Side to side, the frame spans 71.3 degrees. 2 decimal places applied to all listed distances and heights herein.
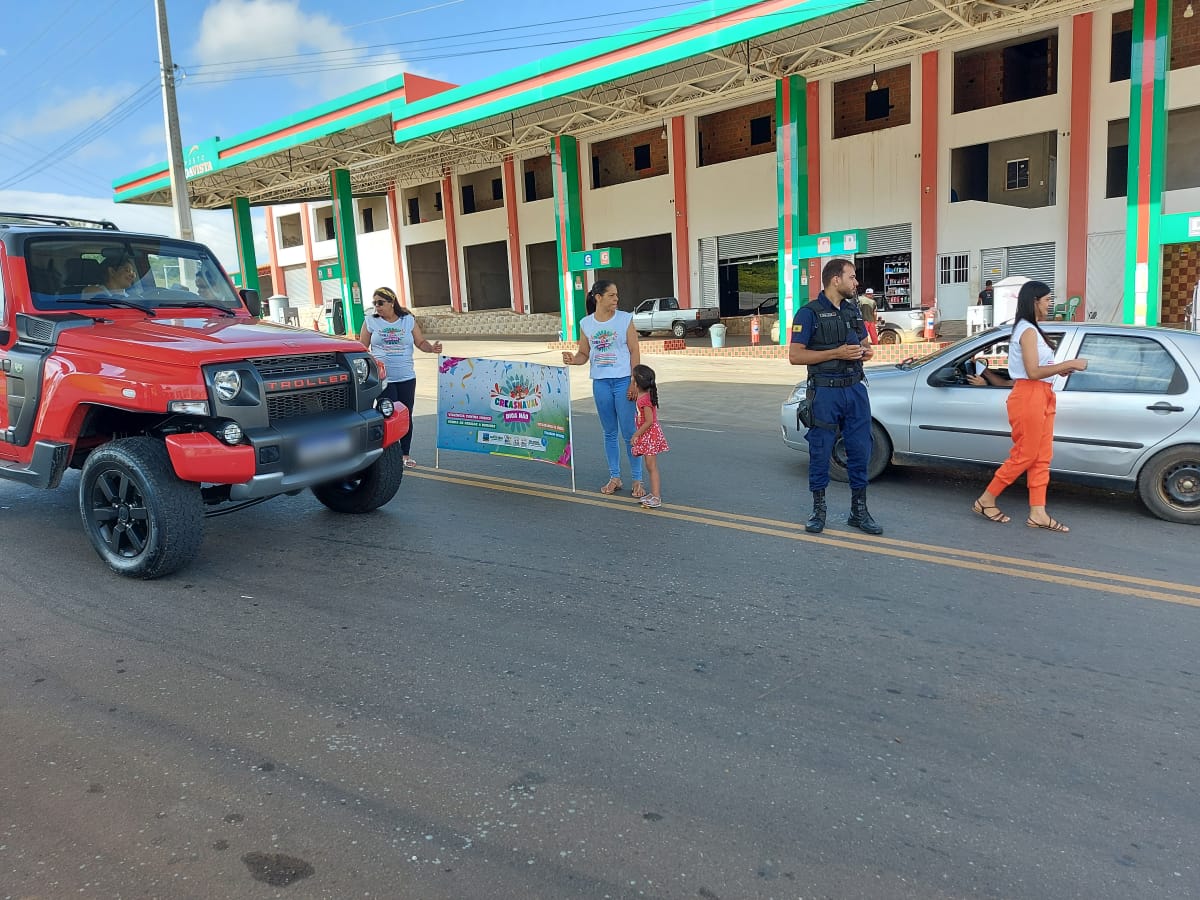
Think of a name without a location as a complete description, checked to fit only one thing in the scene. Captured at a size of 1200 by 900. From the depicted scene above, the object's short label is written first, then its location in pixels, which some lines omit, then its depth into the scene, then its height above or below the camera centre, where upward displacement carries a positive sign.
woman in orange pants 5.90 -0.70
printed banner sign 7.35 -0.74
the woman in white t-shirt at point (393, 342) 7.94 -0.09
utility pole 19.39 +4.85
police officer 5.70 -0.46
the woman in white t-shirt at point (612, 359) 6.74 -0.31
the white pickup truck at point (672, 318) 30.08 -0.03
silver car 6.27 -0.92
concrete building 19.97 +5.30
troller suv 4.73 -0.34
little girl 6.68 -0.91
